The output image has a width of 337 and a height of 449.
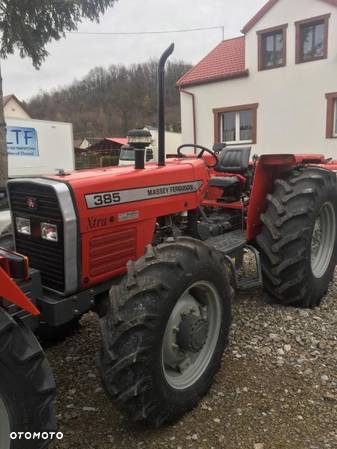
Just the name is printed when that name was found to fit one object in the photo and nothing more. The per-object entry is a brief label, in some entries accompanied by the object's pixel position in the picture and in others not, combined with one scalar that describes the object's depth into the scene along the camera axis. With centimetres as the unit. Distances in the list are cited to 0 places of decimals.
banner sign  1531
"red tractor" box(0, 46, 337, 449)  188
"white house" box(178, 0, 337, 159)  1421
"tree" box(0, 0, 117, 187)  938
